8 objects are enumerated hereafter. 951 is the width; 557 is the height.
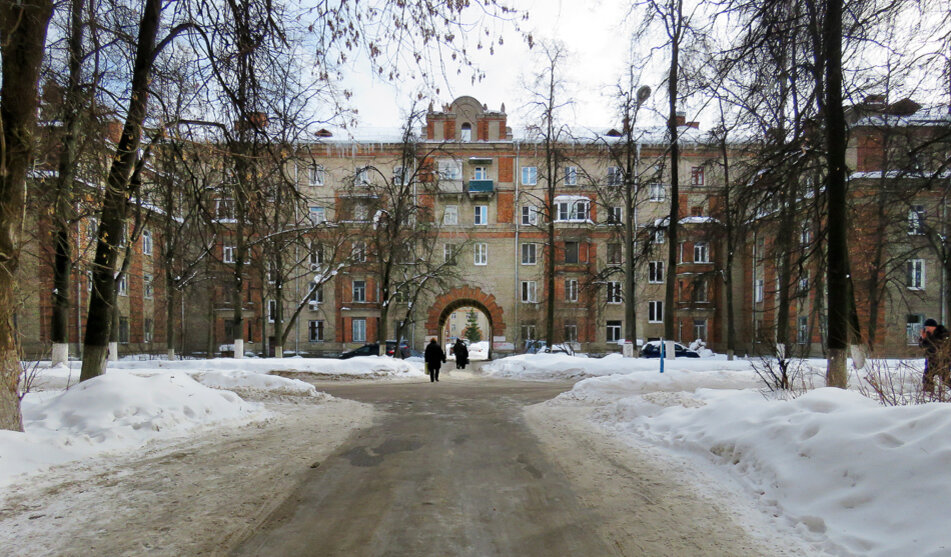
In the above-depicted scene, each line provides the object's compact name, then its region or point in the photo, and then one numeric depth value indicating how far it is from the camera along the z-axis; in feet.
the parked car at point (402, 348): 126.29
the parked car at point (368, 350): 121.54
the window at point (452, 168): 145.47
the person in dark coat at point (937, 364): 22.59
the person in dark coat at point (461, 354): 101.65
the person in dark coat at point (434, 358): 70.69
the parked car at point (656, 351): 120.67
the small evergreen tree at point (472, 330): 363.33
